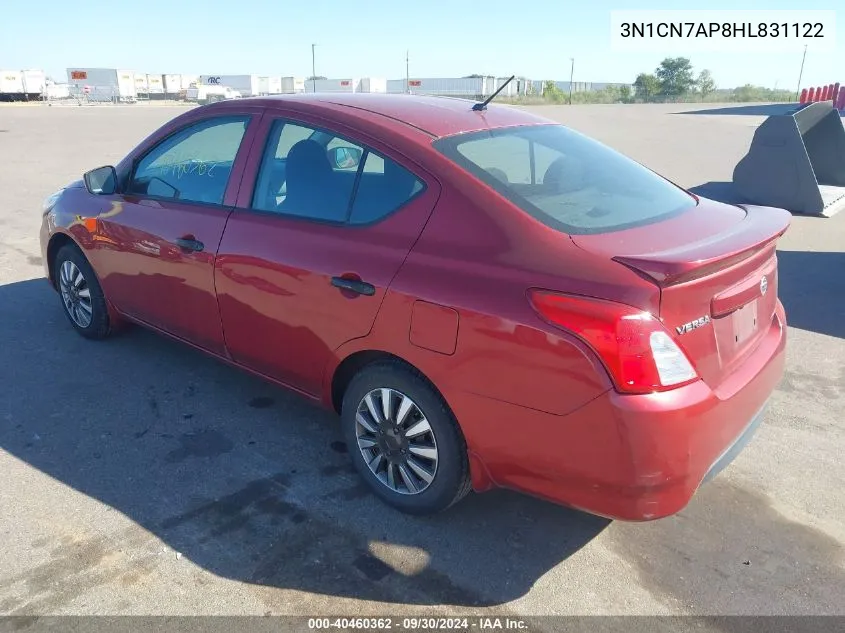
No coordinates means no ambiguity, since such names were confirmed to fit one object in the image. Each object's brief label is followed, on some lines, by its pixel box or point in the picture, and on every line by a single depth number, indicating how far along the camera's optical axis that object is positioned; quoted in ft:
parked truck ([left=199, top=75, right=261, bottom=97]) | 268.00
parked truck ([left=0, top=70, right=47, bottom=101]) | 181.57
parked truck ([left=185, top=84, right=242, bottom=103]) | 226.21
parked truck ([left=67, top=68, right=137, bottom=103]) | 219.20
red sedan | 7.59
